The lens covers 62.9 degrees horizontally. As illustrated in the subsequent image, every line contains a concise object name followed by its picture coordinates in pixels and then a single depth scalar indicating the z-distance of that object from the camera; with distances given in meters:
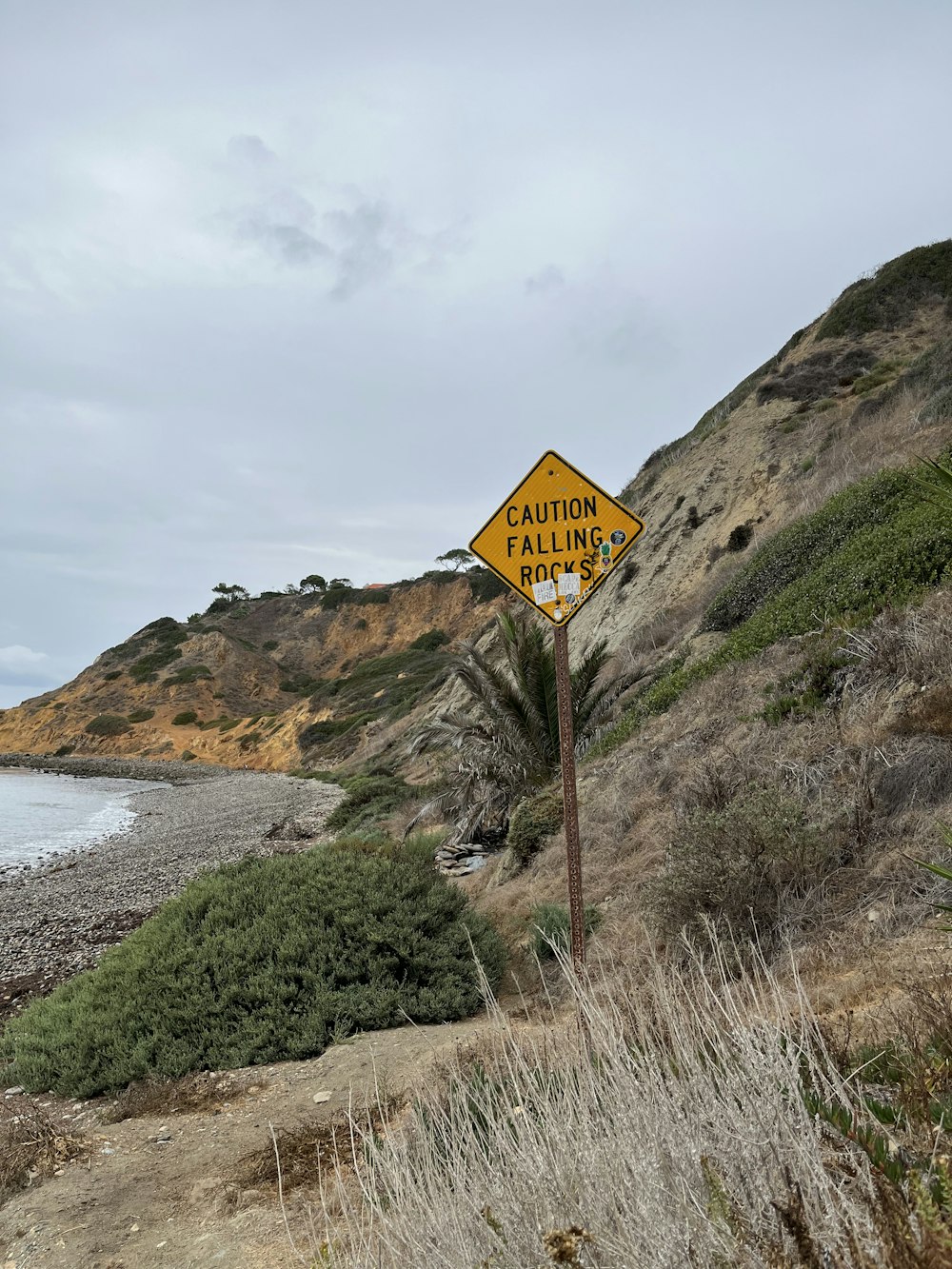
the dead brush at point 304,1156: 3.46
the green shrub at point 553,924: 6.27
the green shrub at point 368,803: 18.69
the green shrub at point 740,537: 18.77
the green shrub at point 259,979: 5.07
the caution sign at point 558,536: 4.48
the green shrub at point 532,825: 9.24
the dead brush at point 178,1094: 4.51
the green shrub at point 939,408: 13.41
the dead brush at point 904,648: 6.16
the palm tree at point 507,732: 12.02
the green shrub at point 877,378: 21.03
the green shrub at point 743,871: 4.96
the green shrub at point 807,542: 10.70
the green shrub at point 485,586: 63.88
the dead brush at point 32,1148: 3.82
